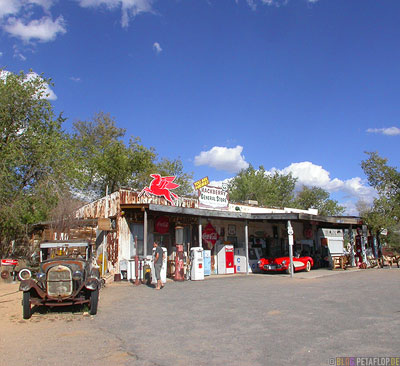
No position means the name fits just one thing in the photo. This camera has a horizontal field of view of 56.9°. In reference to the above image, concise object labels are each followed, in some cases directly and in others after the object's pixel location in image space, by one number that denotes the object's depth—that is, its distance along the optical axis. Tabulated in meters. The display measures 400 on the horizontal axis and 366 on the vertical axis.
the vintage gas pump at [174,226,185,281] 15.83
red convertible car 18.97
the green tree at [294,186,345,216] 59.25
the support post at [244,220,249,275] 18.92
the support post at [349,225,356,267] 23.25
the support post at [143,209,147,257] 14.82
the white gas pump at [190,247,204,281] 16.05
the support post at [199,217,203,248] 17.30
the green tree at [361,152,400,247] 24.97
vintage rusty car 8.34
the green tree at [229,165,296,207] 50.78
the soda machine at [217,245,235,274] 19.81
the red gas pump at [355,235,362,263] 24.59
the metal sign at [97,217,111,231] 15.38
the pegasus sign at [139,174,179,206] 17.88
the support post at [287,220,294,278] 17.29
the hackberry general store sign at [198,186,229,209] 19.27
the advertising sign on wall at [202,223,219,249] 19.83
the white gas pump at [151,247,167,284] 14.59
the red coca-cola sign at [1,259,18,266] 15.70
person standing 13.07
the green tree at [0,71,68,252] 18.25
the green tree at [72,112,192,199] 32.28
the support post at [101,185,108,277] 15.77
